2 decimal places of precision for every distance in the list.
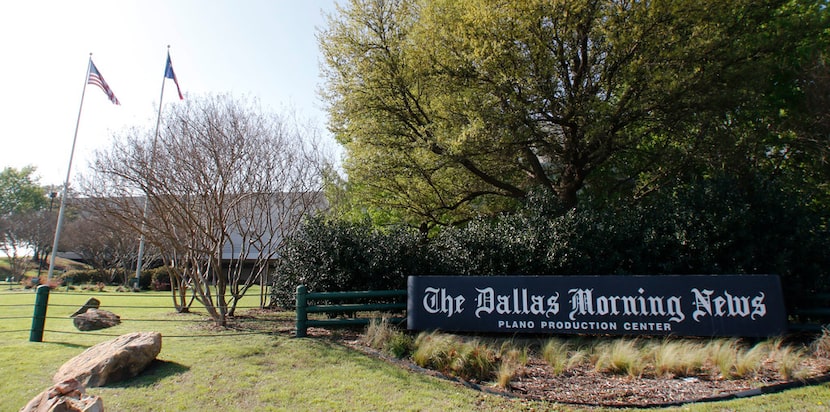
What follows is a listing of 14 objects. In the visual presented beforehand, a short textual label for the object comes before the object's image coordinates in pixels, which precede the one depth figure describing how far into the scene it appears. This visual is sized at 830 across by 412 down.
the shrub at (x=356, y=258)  11.52
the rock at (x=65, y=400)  4.46
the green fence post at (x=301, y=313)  9.53
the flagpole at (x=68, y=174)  27.53
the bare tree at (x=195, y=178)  11.27
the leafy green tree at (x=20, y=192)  63.16
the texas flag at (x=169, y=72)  24.00
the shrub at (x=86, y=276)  36.28
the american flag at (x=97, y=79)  25.41
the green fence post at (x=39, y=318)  9.06
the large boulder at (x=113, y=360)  6.61
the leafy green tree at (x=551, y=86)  12.02
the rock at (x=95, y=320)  10.80
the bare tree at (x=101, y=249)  38.53
